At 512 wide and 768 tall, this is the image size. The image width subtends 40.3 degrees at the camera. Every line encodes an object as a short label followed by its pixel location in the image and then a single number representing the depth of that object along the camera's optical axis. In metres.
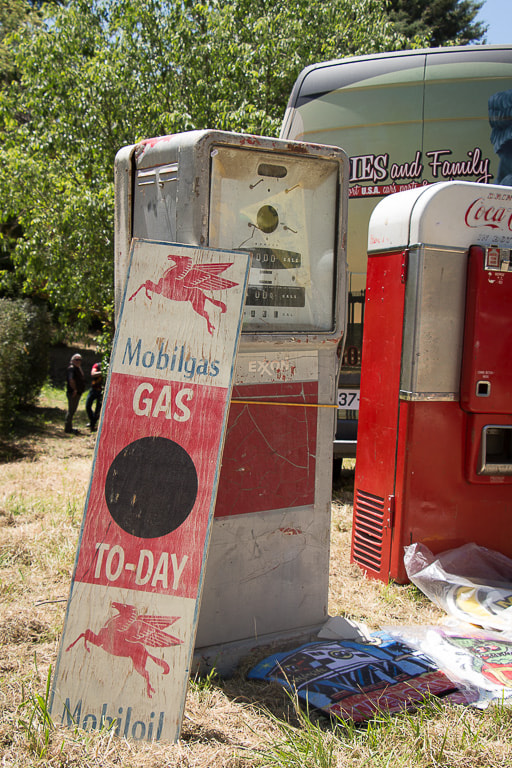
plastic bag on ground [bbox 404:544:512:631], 3.68
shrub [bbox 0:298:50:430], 8.50
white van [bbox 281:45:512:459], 5.46
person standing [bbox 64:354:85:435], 10.73
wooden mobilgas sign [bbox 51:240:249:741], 2.36
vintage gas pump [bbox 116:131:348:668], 2.97
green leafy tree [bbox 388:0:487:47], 23.58
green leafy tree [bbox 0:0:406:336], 9.15
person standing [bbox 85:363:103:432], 10.92
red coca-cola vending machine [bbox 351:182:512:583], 4.03
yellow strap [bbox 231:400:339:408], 3.08
